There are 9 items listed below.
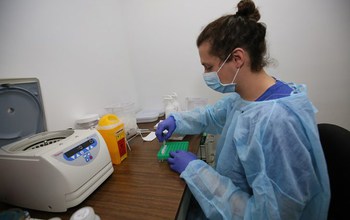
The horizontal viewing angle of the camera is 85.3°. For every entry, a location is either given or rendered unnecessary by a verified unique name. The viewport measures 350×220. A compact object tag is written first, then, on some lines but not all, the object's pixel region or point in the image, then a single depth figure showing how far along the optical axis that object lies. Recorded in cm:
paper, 121
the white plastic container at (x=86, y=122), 106
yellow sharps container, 90
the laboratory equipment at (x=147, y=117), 154
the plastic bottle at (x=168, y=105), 143
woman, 60
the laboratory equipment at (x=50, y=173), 59
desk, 62
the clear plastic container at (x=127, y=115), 123
